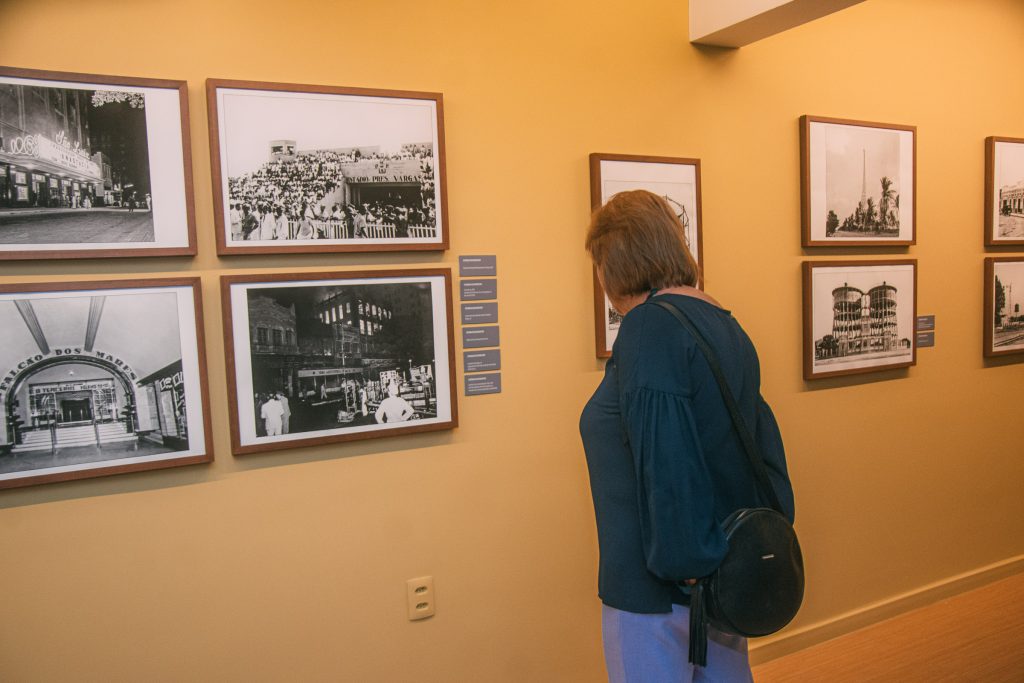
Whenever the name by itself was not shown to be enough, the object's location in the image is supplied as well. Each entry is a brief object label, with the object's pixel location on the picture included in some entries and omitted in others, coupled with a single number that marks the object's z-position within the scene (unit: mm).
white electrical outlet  2293
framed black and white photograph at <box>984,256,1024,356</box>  3490
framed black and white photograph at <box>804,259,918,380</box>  3010
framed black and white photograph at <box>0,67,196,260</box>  1789
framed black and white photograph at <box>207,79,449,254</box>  2008
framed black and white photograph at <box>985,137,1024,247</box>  3439
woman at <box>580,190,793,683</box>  1405
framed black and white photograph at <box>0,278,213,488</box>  1807
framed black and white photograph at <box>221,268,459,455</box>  2045
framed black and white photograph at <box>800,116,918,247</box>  2973
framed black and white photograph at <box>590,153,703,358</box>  2539
